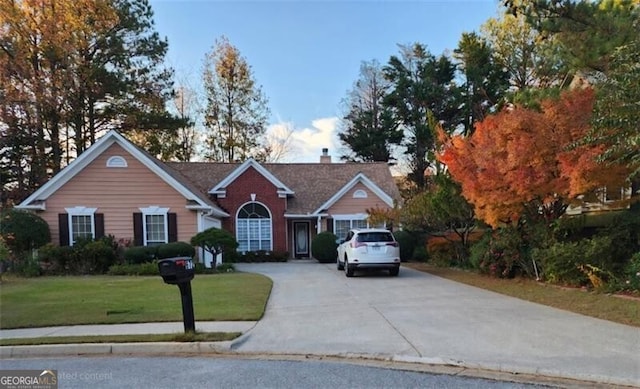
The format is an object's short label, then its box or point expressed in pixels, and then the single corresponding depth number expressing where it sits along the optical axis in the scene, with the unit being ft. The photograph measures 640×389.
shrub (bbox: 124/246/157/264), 62.34
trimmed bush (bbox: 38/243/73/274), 60.39
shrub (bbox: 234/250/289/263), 82.38
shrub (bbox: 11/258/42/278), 58.34
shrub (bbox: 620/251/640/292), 33.40
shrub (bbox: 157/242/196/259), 62.64
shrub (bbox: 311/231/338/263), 77.77
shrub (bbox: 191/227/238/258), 62.18
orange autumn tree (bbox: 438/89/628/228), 37.52
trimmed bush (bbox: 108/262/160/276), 59.21
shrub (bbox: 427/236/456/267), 65.82
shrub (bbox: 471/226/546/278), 45.55
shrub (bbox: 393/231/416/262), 77.82
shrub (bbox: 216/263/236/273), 62.95
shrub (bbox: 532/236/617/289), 37.83
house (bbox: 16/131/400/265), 67.21
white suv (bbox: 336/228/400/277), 50.96
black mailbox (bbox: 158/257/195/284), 22.85
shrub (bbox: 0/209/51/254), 60.95
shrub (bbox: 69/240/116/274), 60.85
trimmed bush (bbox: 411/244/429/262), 77.41
